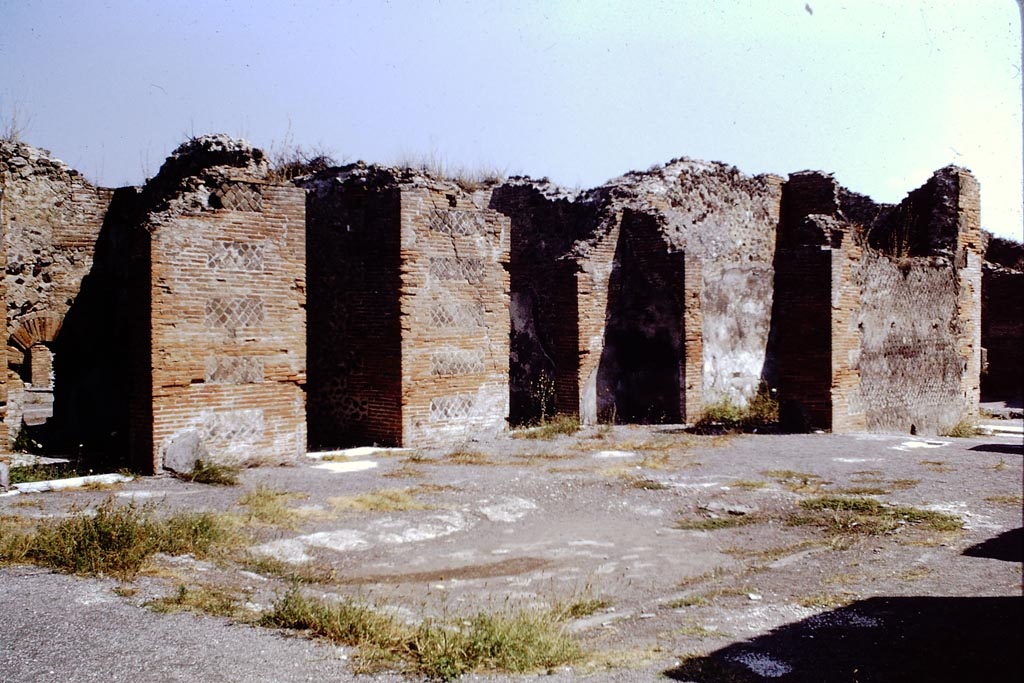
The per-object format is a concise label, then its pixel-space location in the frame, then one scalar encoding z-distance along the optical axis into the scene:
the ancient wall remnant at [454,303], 8.52
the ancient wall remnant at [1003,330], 19.81
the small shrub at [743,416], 11.86
